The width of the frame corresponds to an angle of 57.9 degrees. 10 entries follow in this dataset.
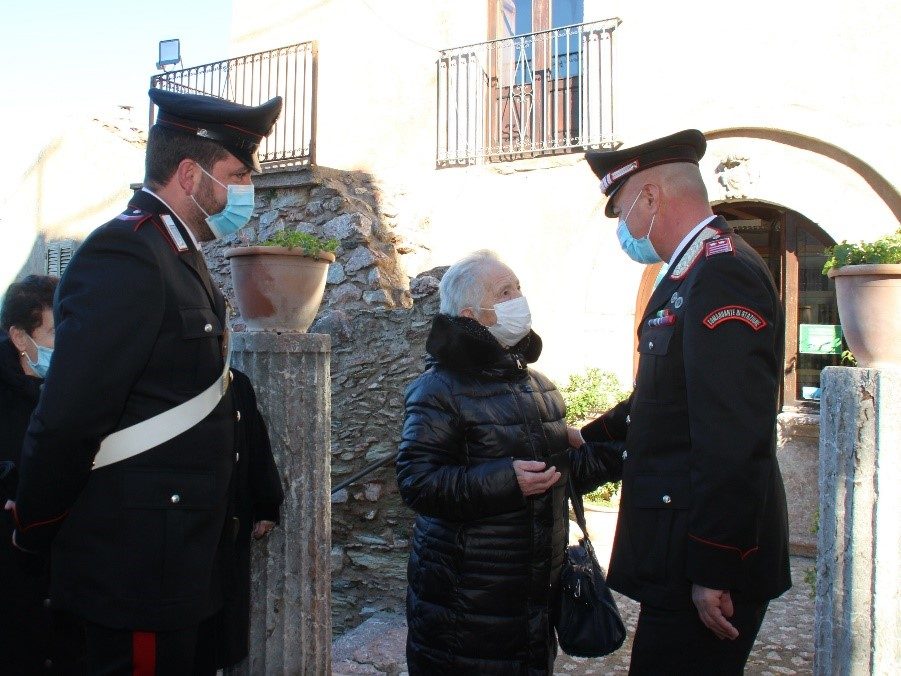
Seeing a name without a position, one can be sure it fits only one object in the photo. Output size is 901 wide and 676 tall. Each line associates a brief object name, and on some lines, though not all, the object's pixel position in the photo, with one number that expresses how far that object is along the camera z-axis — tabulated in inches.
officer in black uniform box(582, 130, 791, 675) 70.3
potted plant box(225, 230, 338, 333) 120.7
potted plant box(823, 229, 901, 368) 128.1
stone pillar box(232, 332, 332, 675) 111.2
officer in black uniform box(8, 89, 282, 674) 65.8
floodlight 396.8
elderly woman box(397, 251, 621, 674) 88.1
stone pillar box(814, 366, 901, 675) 109.4
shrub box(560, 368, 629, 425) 256.5
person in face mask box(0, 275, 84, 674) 100.5
